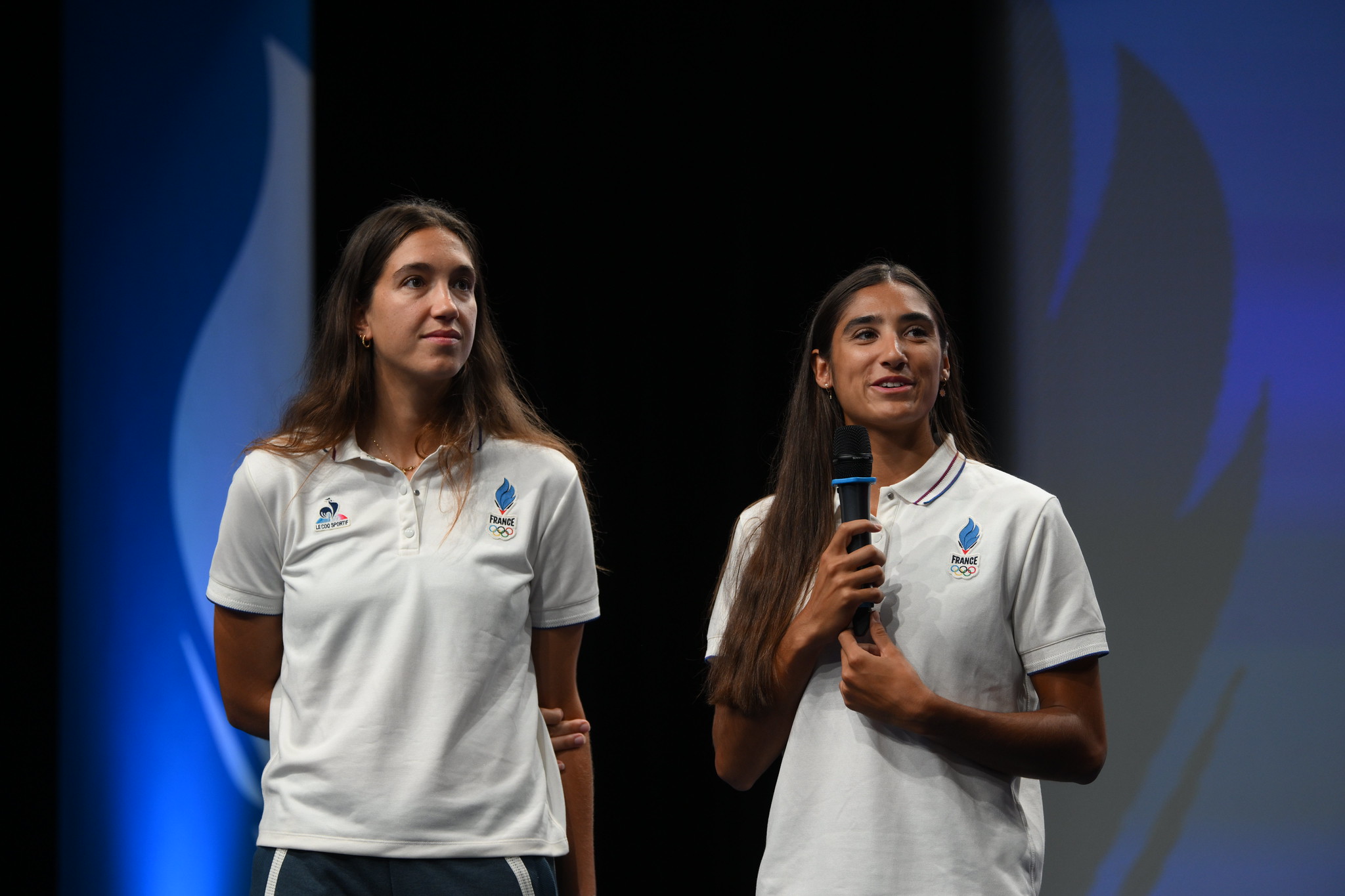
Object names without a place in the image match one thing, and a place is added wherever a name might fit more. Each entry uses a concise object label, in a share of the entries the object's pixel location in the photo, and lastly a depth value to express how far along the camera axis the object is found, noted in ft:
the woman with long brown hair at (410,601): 19.99
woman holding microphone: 20.10
